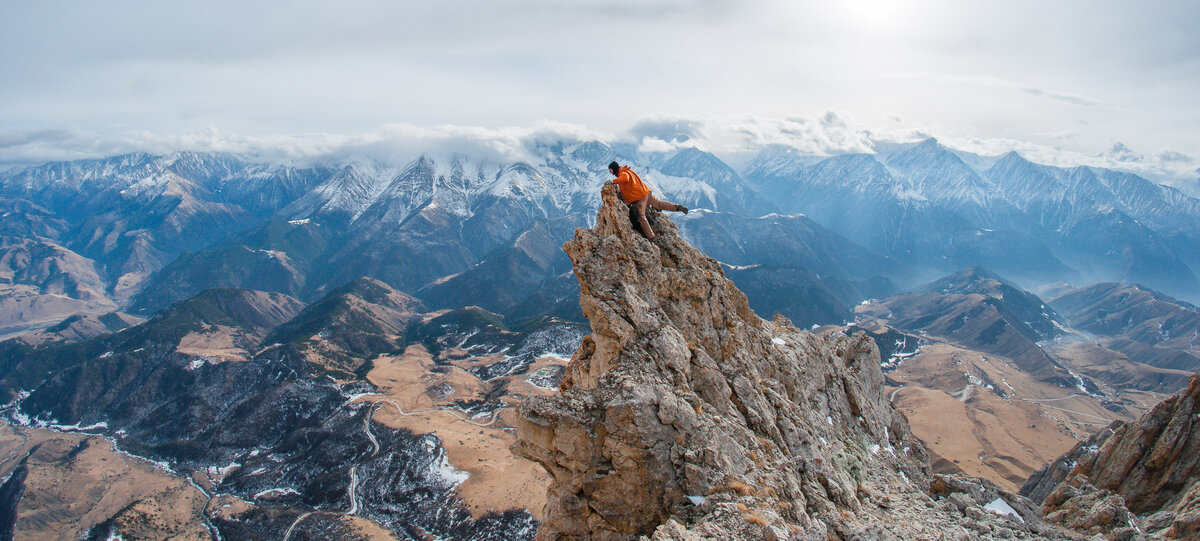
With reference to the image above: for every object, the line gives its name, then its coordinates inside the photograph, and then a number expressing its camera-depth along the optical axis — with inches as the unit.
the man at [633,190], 1118.8
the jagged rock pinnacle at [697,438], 766.5
